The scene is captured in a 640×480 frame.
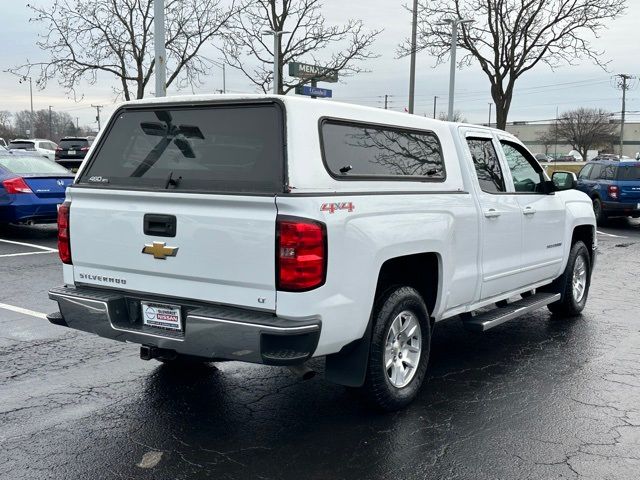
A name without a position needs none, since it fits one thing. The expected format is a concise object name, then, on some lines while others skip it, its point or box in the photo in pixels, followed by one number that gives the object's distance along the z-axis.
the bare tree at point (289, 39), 22.52
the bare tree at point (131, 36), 20.44
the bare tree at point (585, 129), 91.75
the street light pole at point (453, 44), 22.15
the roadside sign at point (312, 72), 21.77
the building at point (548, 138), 105.56
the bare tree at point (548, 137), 98.54
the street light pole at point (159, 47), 12.59
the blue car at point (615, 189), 16.73
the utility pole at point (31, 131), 82.38
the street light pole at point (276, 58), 21.20
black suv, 29.50
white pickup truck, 3.60
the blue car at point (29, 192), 11.73
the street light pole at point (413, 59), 24.78
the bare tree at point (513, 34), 21.67
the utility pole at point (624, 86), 74.53
